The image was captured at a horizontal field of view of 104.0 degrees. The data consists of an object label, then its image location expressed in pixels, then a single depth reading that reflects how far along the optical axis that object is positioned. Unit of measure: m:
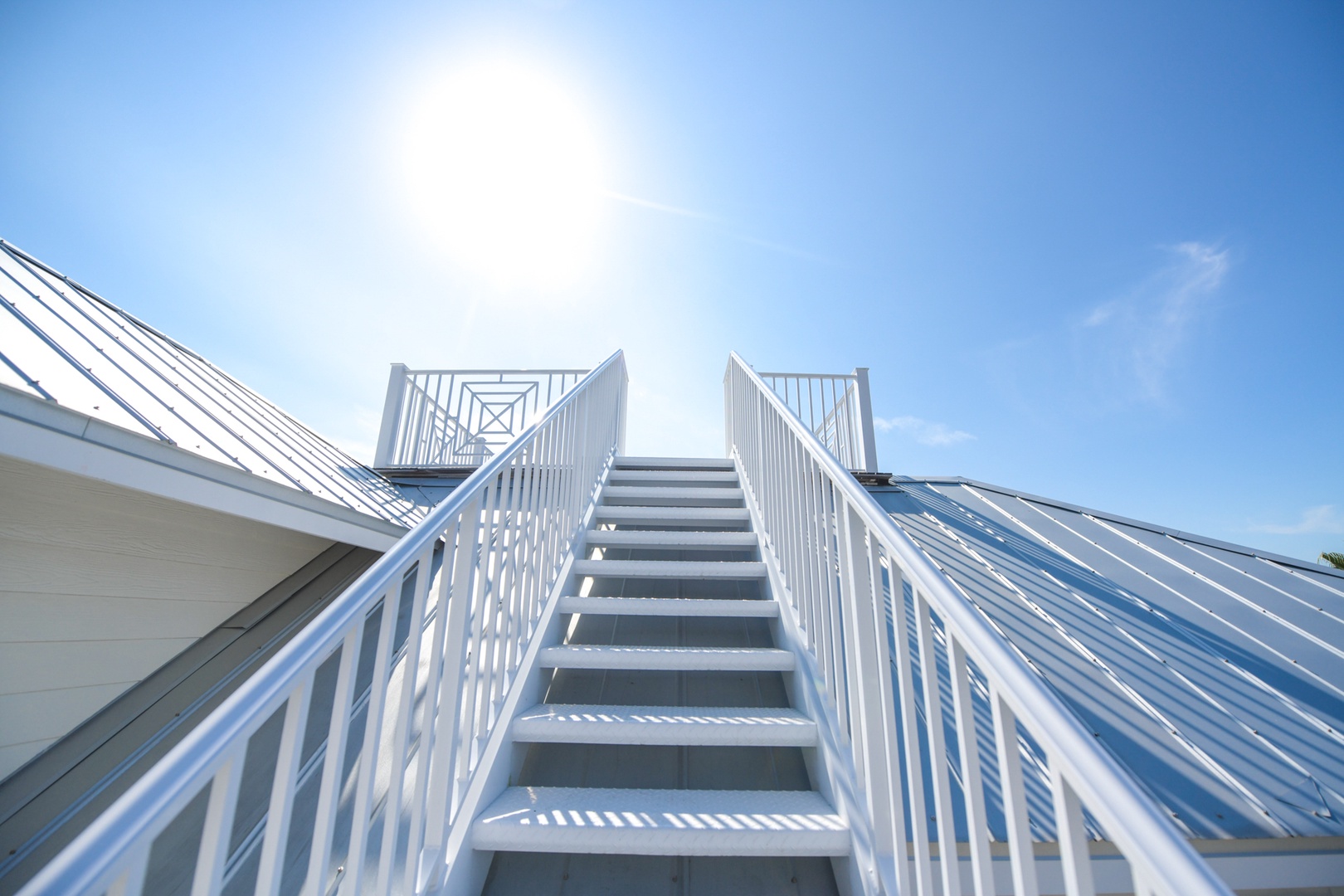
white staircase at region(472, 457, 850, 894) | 1.34
